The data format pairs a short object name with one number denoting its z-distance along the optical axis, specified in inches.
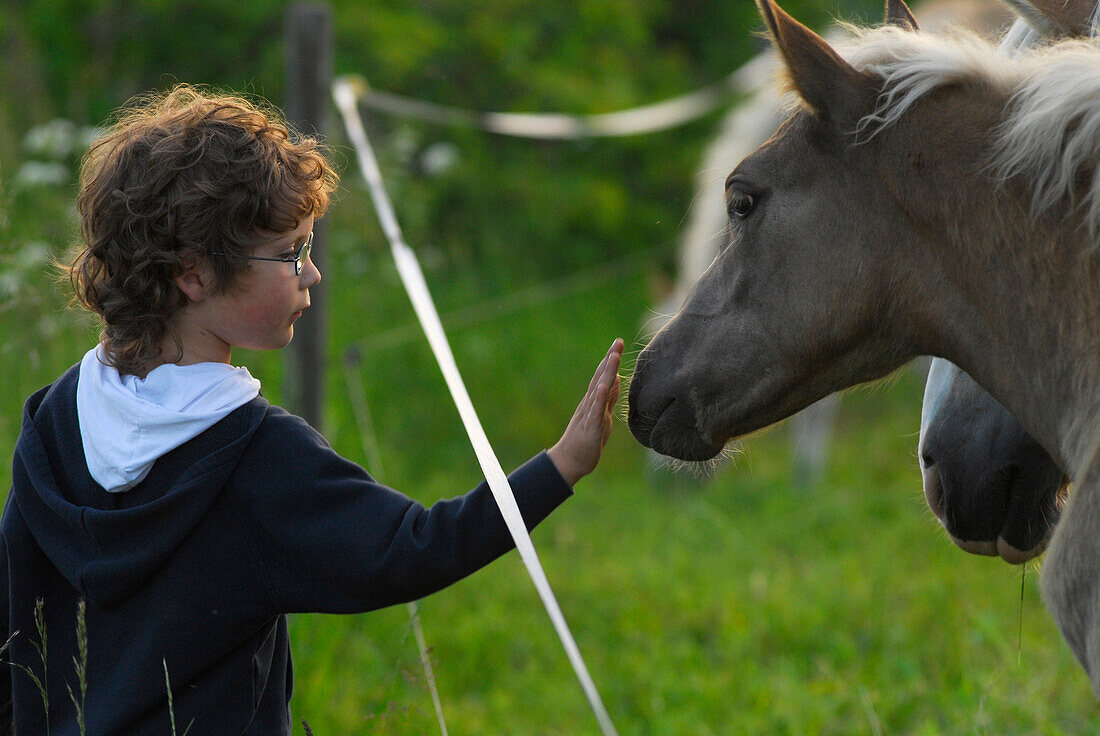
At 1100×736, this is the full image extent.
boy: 165.8
